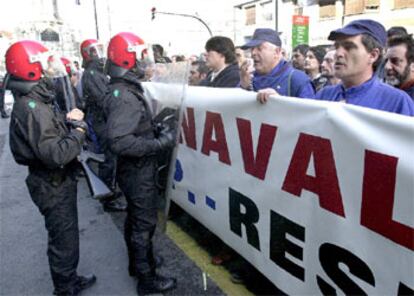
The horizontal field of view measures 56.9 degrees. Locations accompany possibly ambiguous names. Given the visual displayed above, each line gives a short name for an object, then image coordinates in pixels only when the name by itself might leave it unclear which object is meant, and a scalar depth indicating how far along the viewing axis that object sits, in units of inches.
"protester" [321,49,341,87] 159.1
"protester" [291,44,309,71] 236.6
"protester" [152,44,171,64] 208.4
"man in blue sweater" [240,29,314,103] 115.6
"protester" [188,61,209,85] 242.8
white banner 60.5
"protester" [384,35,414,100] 101.6
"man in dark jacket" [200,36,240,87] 151.0
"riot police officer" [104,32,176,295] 96.5
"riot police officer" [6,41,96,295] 92.0
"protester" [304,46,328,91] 190.2
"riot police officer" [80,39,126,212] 179.0
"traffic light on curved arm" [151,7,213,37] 1000.9
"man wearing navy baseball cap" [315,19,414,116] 77.7
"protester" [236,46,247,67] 214.3
